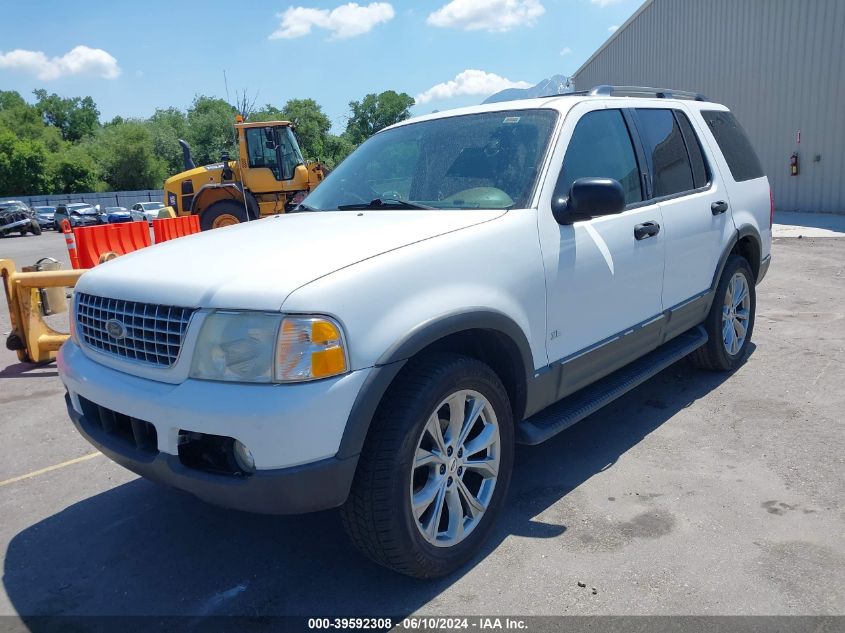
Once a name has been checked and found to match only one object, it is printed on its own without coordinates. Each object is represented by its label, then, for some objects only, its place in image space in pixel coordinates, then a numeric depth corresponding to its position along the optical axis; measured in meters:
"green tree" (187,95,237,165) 71.10
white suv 2.39
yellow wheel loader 14.92
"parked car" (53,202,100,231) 35.72
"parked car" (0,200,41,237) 31.95
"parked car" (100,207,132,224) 35.72
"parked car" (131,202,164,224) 34.05
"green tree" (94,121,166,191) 68.94
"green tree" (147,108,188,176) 76.94
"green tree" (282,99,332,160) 79.06
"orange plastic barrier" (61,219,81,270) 9.60
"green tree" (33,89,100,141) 105.89
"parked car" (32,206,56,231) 38.28
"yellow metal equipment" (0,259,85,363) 6.51
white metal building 16.36
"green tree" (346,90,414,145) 101.56
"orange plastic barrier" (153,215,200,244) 11.60
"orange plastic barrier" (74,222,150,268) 9.66
